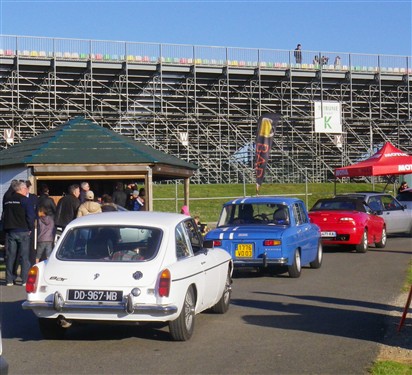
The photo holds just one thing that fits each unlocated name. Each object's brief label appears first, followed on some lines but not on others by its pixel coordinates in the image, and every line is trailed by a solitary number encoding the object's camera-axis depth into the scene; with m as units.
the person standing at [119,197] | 20.45
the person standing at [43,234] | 14.84
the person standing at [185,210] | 21.49
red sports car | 20.58
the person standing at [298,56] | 51.58
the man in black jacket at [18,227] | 14.64
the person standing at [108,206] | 15.91
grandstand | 45.88
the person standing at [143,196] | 21.11
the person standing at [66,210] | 15.85
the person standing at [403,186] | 32.15
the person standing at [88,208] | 15.02
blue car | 14.90
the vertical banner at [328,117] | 31.62
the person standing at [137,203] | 20.94
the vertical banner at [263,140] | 26.56
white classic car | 8.53
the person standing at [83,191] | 17.02
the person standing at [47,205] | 15.02
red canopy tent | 28.02
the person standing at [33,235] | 14.98
